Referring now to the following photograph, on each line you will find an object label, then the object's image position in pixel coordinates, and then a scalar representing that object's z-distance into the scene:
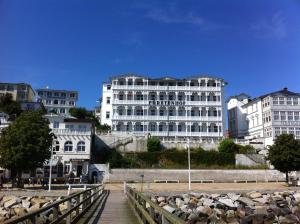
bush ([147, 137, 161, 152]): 50.45
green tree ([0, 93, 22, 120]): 61.66
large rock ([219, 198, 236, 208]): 19.33
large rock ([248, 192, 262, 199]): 22.56
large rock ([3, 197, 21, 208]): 18.58
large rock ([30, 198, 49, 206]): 19.12
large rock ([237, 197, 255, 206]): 20.15
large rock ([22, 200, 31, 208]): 18.39
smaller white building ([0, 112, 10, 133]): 49.07
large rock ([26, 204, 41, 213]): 17.81
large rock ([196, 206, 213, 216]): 16.72
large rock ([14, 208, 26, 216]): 16.96
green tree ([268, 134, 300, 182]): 36.26
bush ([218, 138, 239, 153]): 50.54
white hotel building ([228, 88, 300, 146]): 58.90
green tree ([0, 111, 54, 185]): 29.81
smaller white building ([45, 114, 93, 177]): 45.16
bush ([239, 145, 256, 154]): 50.67
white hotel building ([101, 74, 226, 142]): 60.86
